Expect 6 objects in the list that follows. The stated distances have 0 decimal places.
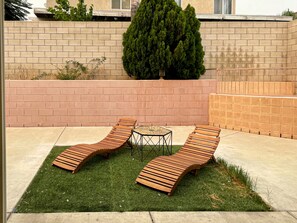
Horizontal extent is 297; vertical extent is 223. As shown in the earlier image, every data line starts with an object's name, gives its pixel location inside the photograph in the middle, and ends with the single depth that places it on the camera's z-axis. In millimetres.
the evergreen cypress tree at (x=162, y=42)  8046
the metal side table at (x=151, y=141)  4793
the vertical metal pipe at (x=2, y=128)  1085
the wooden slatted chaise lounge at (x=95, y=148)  4304
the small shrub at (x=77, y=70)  8483
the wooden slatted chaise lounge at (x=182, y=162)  3553
